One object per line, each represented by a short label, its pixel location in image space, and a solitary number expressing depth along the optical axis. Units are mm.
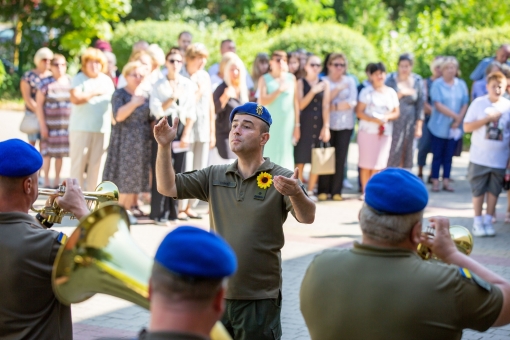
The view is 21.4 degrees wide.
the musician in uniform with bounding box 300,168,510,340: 4915
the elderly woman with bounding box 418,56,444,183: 23033
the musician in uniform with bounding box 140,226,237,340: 3736
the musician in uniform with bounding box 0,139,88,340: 5897
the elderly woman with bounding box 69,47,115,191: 17351
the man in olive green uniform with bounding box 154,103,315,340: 7563
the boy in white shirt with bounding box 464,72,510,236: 16701
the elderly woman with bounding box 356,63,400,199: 20157
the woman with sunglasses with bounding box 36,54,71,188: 19591
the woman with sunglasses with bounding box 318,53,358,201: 20448
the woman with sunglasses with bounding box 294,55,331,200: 19839
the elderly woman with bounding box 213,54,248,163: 17586
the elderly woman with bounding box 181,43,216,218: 17130
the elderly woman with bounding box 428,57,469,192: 22079
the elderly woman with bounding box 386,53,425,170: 21084
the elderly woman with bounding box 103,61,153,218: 16355
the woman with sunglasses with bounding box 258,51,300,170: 18678
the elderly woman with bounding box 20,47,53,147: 20185
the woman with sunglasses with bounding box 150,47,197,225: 16273
